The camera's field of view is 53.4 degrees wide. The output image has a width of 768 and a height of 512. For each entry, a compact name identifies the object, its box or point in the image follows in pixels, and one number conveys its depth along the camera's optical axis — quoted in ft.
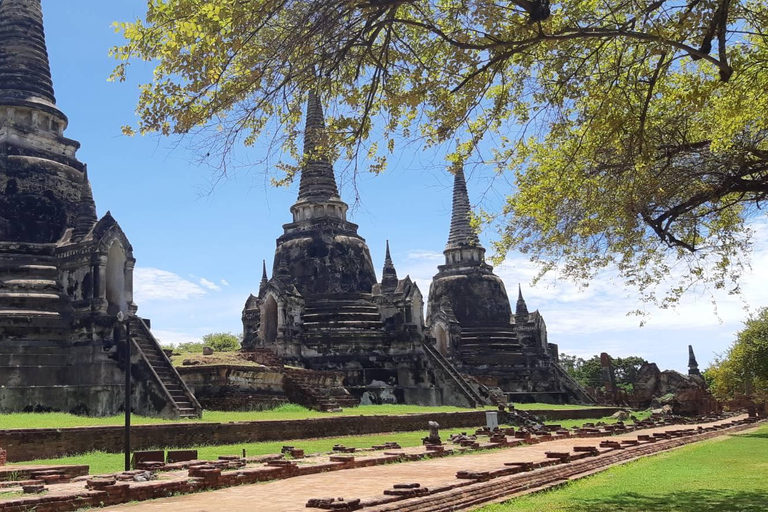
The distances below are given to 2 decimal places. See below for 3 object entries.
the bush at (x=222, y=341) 206.18
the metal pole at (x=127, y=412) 39.14
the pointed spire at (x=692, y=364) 170.60
